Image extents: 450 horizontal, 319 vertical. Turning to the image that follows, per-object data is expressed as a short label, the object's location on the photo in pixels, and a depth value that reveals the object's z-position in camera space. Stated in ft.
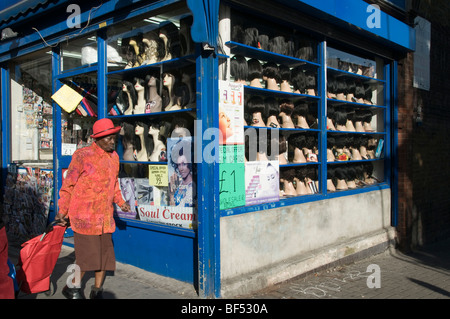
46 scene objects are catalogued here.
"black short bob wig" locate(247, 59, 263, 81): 17.65
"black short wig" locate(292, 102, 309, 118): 19.66
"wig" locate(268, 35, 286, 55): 17.99
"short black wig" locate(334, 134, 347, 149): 21.65
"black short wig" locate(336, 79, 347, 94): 21.59
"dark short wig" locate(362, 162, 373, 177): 23.70
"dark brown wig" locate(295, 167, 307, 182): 19.32
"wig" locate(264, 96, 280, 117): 18.13
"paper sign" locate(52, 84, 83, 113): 20.02
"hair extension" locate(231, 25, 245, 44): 16.11
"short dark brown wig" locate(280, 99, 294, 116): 19.02
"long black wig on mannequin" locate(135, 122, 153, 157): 17.87
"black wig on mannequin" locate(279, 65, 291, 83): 18.94
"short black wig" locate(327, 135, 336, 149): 21.01
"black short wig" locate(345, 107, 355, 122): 22.63
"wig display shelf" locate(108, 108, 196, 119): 15.67
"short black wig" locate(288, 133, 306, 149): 19.48
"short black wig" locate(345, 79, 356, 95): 22.31
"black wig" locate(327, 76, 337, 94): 21.07
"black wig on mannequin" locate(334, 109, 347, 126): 21.54
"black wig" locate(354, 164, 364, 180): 22.89
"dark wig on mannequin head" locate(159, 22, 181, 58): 16.49
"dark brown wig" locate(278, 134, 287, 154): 18.57
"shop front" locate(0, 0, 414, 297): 15.08
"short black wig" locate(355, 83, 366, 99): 22.90
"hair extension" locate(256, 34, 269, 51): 17.44
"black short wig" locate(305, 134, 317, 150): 19.89
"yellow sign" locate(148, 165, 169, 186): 16.66
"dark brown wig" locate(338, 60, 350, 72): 21.54
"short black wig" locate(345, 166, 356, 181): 22.11
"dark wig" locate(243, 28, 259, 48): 16.74
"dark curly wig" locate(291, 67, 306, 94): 19.44
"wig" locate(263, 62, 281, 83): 18.28
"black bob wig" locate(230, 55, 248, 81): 16.35
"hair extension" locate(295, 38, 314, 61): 19.19
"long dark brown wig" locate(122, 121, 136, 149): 18.38
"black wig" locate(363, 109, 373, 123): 23.68
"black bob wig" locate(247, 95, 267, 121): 17.44
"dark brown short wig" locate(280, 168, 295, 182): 18.61
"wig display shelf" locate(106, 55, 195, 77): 15.67
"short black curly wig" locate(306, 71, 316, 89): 19.84
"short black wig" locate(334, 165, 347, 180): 21.50
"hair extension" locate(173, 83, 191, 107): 16.26
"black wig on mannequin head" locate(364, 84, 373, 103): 23.75
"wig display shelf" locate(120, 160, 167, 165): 16.89
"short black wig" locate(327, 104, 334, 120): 20.98
